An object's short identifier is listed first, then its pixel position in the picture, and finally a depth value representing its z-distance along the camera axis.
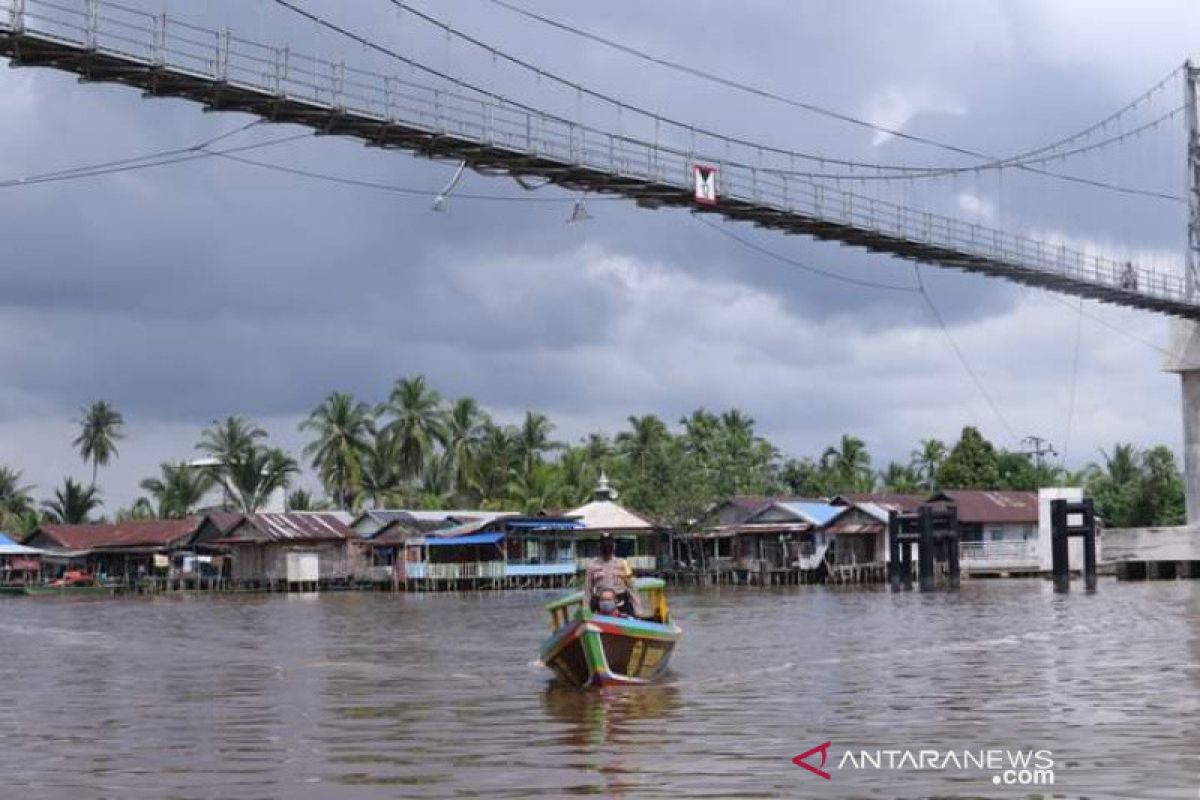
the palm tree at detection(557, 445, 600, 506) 95.00
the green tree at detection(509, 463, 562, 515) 93.62
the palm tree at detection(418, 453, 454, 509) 99.69
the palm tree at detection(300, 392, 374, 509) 96.88
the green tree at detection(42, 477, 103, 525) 108.75
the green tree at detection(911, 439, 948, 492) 107.94
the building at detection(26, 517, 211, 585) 92.44
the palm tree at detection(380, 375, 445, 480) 96.62
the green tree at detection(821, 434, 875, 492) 107.27
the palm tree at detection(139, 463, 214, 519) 106.25
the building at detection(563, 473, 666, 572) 82.56
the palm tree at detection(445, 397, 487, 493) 97.94
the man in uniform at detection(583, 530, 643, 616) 22.09
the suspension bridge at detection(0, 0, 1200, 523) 24.58
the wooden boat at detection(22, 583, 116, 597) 88.81
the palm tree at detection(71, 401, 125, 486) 114.44
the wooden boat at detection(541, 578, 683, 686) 20.95
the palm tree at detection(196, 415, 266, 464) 103.54
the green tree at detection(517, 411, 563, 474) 98.56
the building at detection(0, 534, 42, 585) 96.53
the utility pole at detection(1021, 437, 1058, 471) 96.75
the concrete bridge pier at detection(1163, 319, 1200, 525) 65.12
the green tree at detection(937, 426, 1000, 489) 93.00
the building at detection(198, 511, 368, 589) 86.56
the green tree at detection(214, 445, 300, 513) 99.62
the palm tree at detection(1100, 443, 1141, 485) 99.12
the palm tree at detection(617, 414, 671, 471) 100.88
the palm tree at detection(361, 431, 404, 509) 98.25
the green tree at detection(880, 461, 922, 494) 103.94
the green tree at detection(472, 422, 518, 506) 98.69
